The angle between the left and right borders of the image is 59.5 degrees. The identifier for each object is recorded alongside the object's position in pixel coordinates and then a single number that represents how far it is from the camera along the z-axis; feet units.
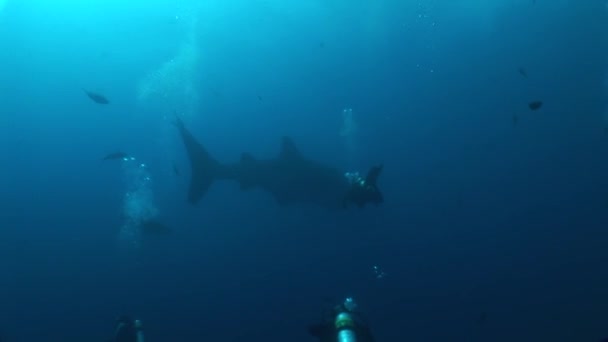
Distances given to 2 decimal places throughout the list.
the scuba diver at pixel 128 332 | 19.63
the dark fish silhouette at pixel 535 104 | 32.17
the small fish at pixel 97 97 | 37.64
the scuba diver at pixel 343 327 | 15.30
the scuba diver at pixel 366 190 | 32.50
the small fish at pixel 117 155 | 40.52
